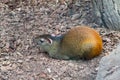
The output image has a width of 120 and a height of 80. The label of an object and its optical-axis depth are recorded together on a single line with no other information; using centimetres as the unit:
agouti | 1051
